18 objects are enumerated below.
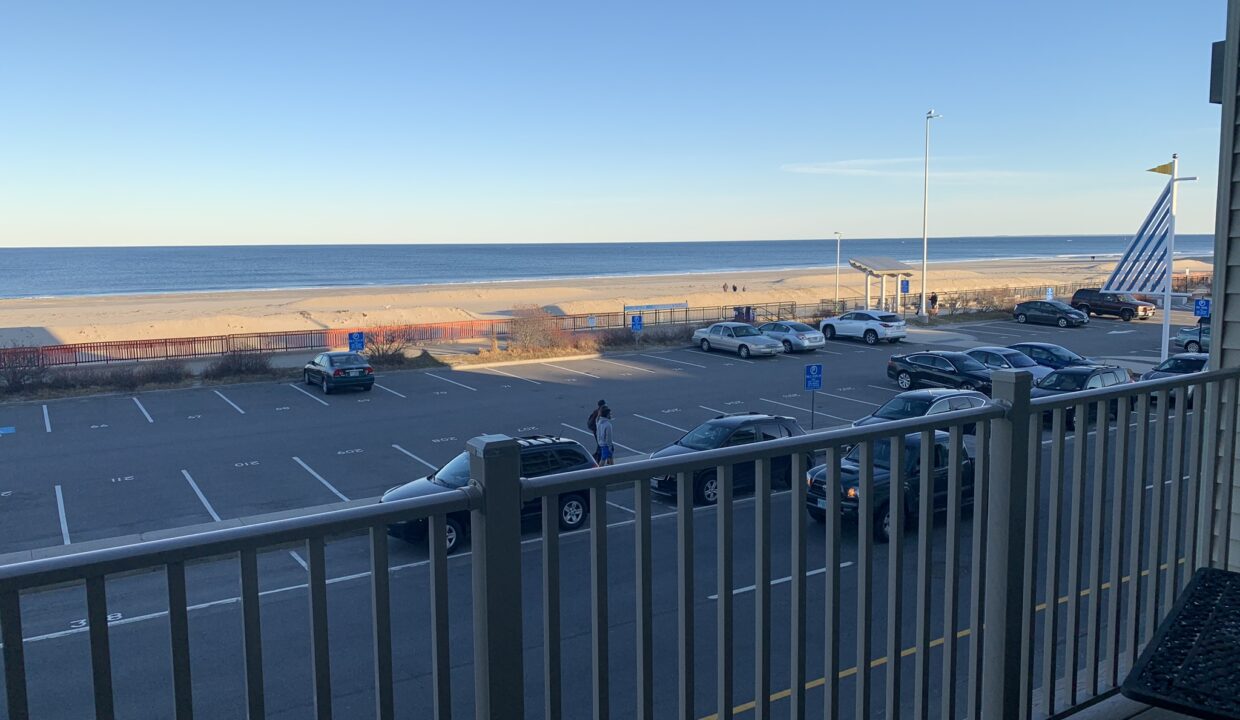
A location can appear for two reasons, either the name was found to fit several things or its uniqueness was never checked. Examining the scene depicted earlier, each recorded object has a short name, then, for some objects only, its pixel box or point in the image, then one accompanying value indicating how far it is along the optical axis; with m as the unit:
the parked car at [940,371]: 26.85
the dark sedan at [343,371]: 28.91
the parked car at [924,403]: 17.91
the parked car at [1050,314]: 46.34
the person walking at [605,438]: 18.25
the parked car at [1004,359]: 27.39
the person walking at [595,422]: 19.03
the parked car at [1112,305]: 48.88
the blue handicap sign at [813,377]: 20.13
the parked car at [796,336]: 37.62
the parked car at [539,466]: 13.12
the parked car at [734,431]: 16.44
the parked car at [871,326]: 40.09
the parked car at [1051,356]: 28.34
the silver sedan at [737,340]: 36.31
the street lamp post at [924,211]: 49.36
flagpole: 26.66
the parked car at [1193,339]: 33.75
